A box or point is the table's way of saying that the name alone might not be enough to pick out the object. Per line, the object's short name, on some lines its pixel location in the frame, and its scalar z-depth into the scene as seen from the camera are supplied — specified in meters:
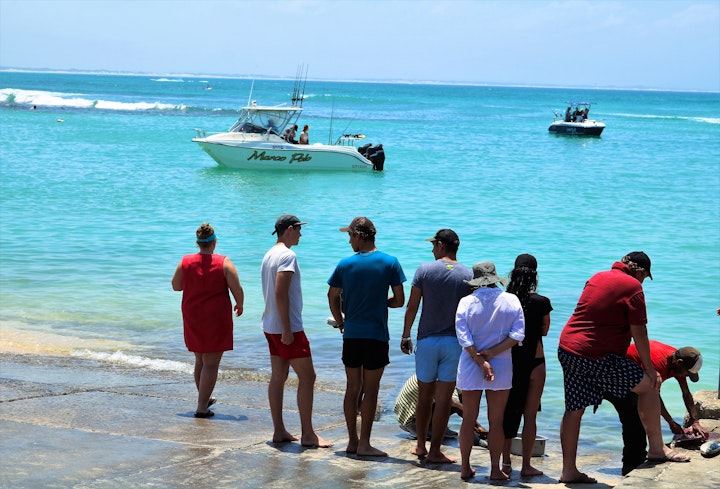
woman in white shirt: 10.70
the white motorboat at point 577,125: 107.83
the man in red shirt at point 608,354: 10.53
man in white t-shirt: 11.72
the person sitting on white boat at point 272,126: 62.47
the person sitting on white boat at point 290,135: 63.33
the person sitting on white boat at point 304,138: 63.10
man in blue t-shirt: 11.50
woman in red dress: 12.80
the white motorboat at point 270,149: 61.79
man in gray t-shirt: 11.32
